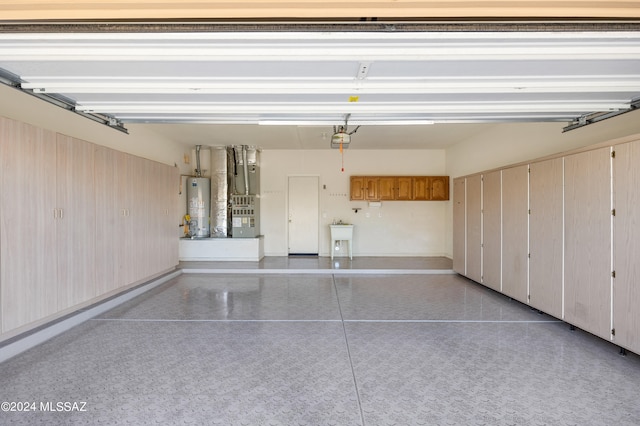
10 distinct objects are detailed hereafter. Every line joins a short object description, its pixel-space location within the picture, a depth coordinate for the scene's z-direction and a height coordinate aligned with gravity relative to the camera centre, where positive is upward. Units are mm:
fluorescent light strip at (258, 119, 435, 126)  3873 +1151
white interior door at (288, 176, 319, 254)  8234 -30
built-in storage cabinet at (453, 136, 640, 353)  2715 -272
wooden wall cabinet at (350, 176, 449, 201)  7910 +649
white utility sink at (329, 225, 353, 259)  7641 -463
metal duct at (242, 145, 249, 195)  7589 +1129
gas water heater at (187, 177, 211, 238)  7441 +151
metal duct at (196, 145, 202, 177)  7688 +1293
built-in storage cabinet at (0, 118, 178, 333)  2789 -89
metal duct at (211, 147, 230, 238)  7418 +484
